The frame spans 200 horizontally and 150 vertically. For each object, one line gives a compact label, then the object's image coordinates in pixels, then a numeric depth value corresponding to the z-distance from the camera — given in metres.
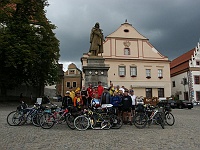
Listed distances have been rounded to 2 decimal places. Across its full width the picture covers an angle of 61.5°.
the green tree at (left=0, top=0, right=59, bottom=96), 16.37
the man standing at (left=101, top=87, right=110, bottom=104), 7.67
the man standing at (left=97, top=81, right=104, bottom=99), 8.24
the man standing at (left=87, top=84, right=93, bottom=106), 8.14
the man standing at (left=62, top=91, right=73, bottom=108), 7.48
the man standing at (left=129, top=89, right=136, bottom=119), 7.98
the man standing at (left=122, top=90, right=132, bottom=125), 7.57
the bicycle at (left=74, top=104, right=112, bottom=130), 6.74
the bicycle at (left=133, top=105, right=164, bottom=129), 7.33
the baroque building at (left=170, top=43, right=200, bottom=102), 30.93
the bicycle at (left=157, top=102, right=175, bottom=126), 8.04
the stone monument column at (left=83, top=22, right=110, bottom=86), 10.99
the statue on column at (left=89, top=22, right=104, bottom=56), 12.02
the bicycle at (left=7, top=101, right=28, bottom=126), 7.59
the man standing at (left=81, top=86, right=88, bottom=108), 7.96
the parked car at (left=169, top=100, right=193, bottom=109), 20.91
